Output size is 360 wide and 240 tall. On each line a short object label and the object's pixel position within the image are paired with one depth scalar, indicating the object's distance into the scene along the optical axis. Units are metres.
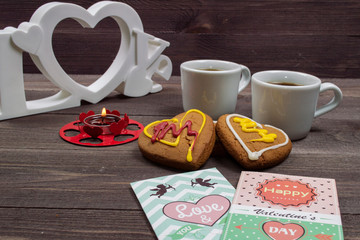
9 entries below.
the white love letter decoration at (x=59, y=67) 0.96
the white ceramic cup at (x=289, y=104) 0.85
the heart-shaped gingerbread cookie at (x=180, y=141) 0.74
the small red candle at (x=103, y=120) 0.91
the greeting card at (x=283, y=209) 0.55
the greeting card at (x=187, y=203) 0.56
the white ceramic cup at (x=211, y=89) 0.96
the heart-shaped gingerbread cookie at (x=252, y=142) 0.74
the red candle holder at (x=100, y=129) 0.87
